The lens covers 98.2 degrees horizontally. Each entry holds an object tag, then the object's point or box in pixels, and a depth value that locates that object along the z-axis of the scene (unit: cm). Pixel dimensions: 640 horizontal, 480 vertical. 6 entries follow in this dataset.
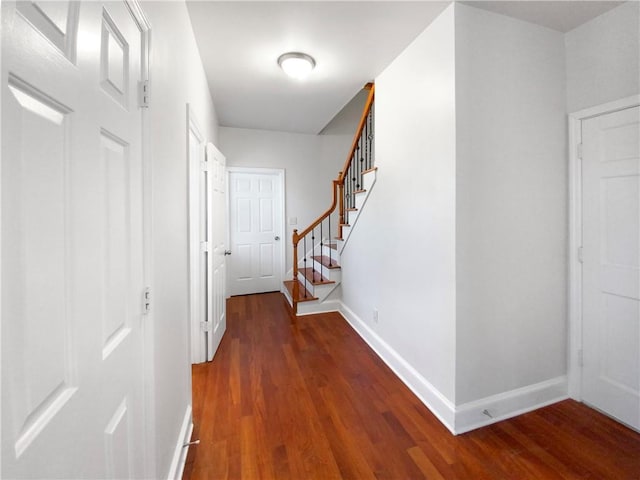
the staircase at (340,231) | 312
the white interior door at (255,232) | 447
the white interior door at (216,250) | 253
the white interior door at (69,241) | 45
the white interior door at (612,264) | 171
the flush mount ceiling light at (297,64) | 226
